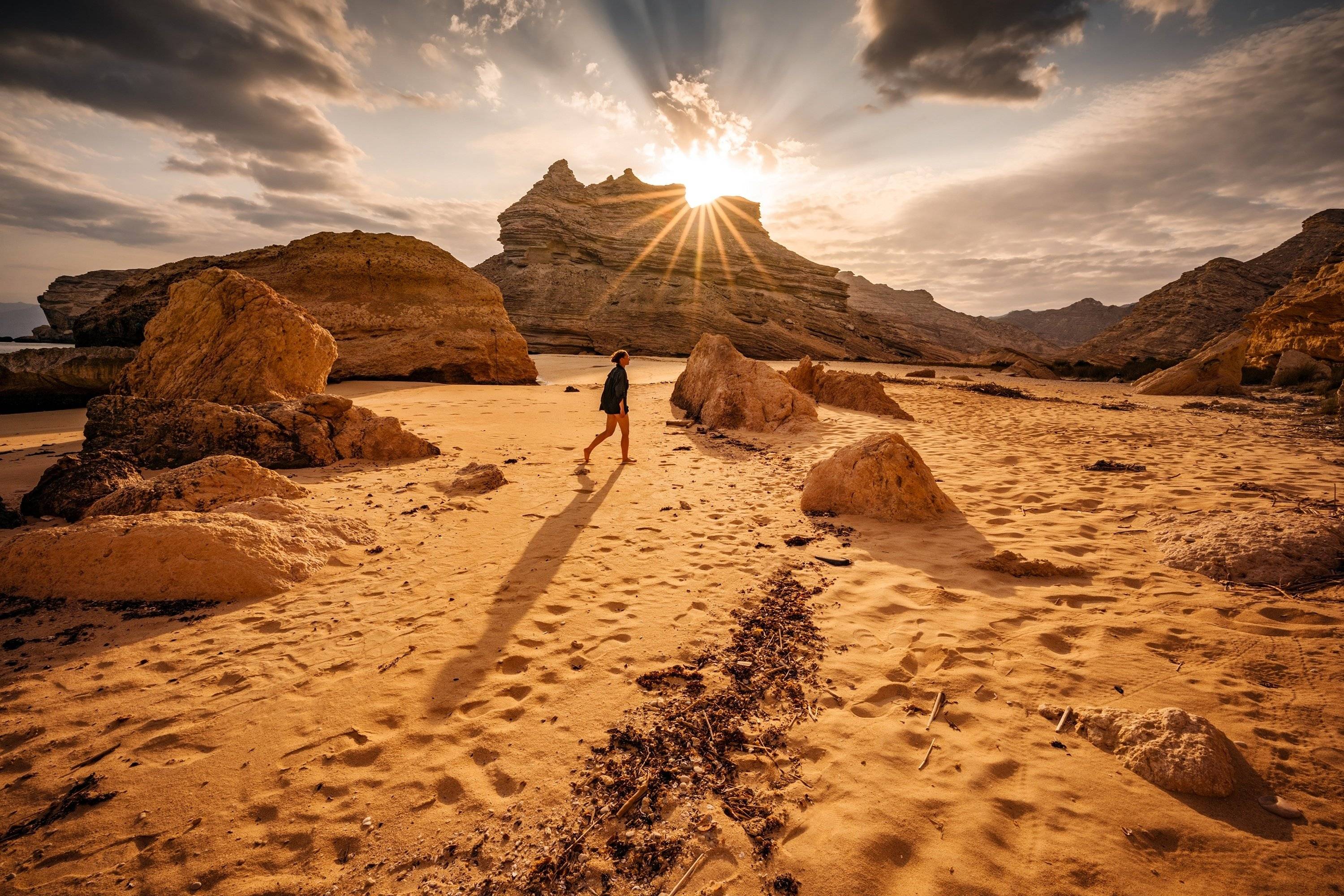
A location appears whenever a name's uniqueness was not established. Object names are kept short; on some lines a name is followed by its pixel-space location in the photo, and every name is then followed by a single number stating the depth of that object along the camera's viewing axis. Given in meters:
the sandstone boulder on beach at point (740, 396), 9.83
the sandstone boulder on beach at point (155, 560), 3.34
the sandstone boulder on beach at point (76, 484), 4.33
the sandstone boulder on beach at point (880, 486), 5.13
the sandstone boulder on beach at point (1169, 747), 1.96
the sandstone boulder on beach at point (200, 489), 4.27
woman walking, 7.08
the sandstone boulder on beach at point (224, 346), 7.81
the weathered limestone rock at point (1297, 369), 17.52
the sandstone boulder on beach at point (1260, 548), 3.35
